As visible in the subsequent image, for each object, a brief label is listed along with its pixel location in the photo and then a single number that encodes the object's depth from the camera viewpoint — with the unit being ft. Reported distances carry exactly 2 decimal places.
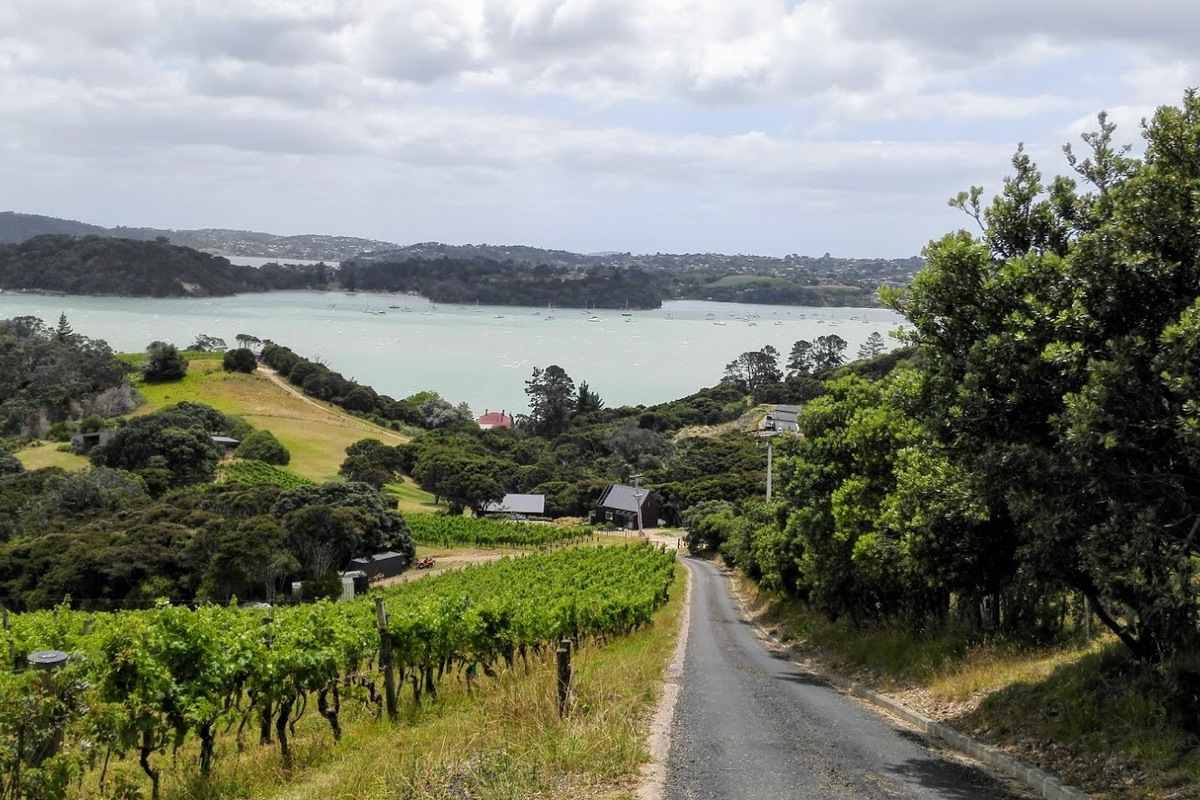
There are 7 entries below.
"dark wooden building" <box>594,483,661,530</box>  266.57
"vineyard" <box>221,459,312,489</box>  247.70
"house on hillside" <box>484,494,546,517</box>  270.67
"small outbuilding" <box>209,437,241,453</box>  289.23
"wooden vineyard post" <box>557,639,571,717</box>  32.60
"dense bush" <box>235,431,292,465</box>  280.10
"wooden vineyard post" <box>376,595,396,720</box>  38.81
